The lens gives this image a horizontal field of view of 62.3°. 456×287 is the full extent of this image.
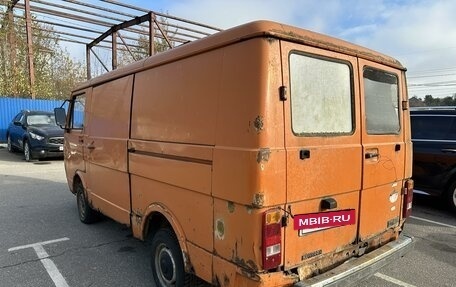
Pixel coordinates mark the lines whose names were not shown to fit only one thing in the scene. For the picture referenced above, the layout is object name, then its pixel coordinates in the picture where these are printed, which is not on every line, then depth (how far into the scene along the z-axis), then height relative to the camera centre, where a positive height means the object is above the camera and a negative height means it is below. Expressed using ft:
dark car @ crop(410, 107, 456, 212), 21.94 -1.29
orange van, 8.29 -0.57
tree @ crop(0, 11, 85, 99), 68.54 +17.13
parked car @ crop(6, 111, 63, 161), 43.65 +1.00
